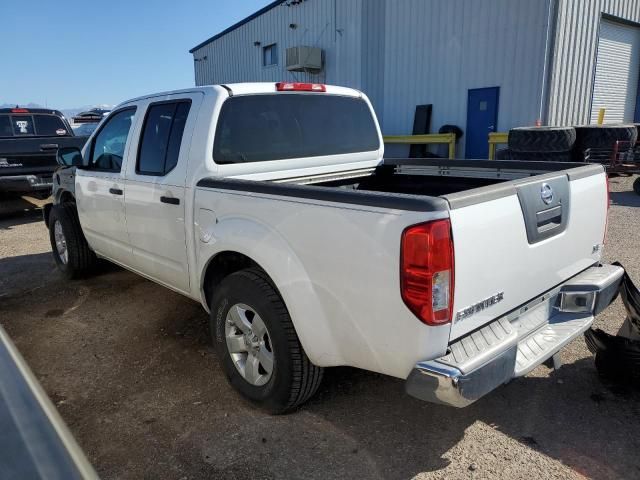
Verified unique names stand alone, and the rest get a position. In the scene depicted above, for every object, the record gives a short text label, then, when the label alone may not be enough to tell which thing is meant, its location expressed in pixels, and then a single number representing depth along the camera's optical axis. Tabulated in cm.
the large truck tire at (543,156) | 948
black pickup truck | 868
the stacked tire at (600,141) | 1000
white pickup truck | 211
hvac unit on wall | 1720
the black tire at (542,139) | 941
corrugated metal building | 1177
